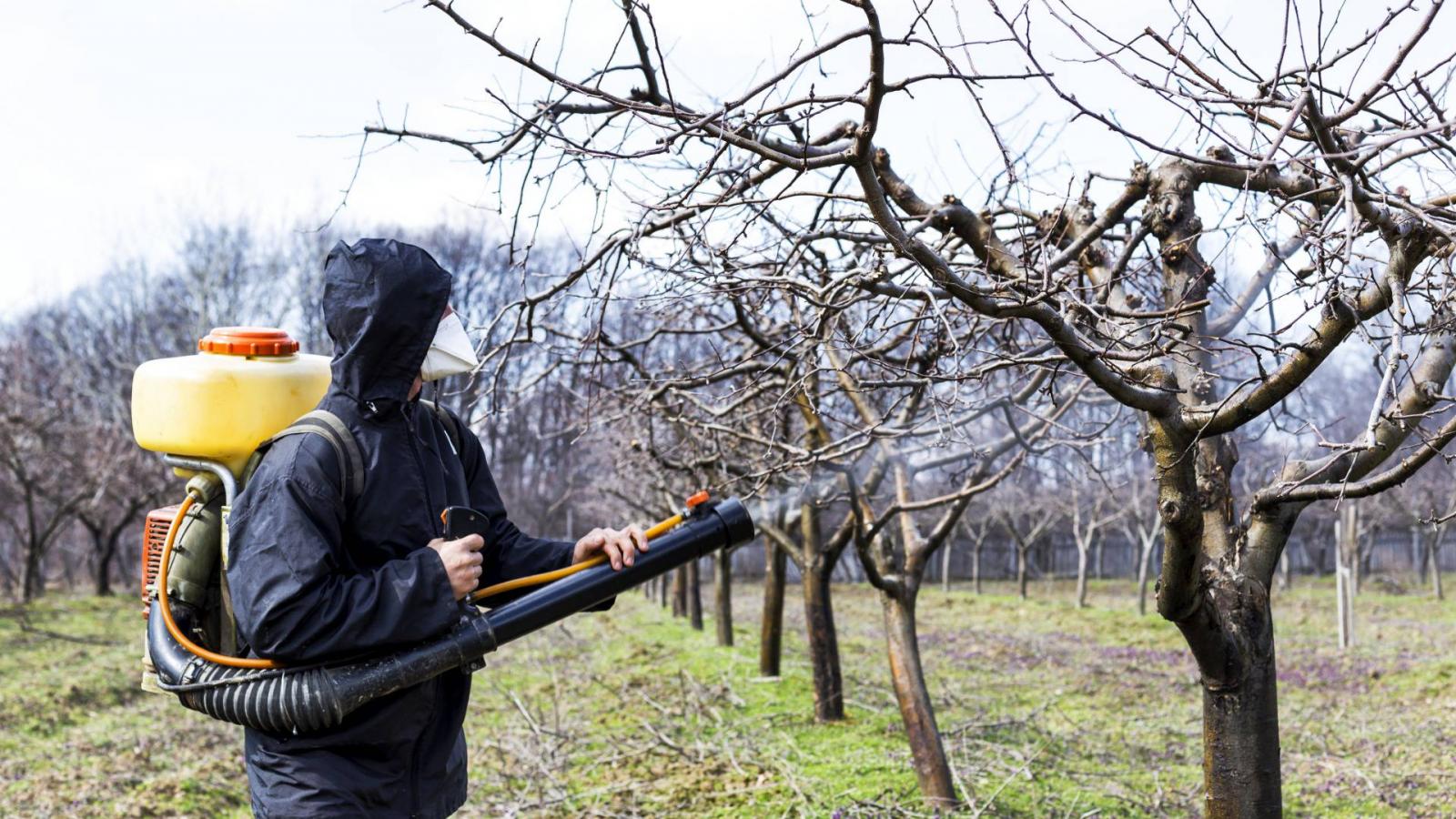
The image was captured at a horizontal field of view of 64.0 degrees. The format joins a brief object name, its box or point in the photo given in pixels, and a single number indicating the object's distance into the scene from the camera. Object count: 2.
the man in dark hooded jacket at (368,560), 2.49
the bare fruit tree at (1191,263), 2.62
